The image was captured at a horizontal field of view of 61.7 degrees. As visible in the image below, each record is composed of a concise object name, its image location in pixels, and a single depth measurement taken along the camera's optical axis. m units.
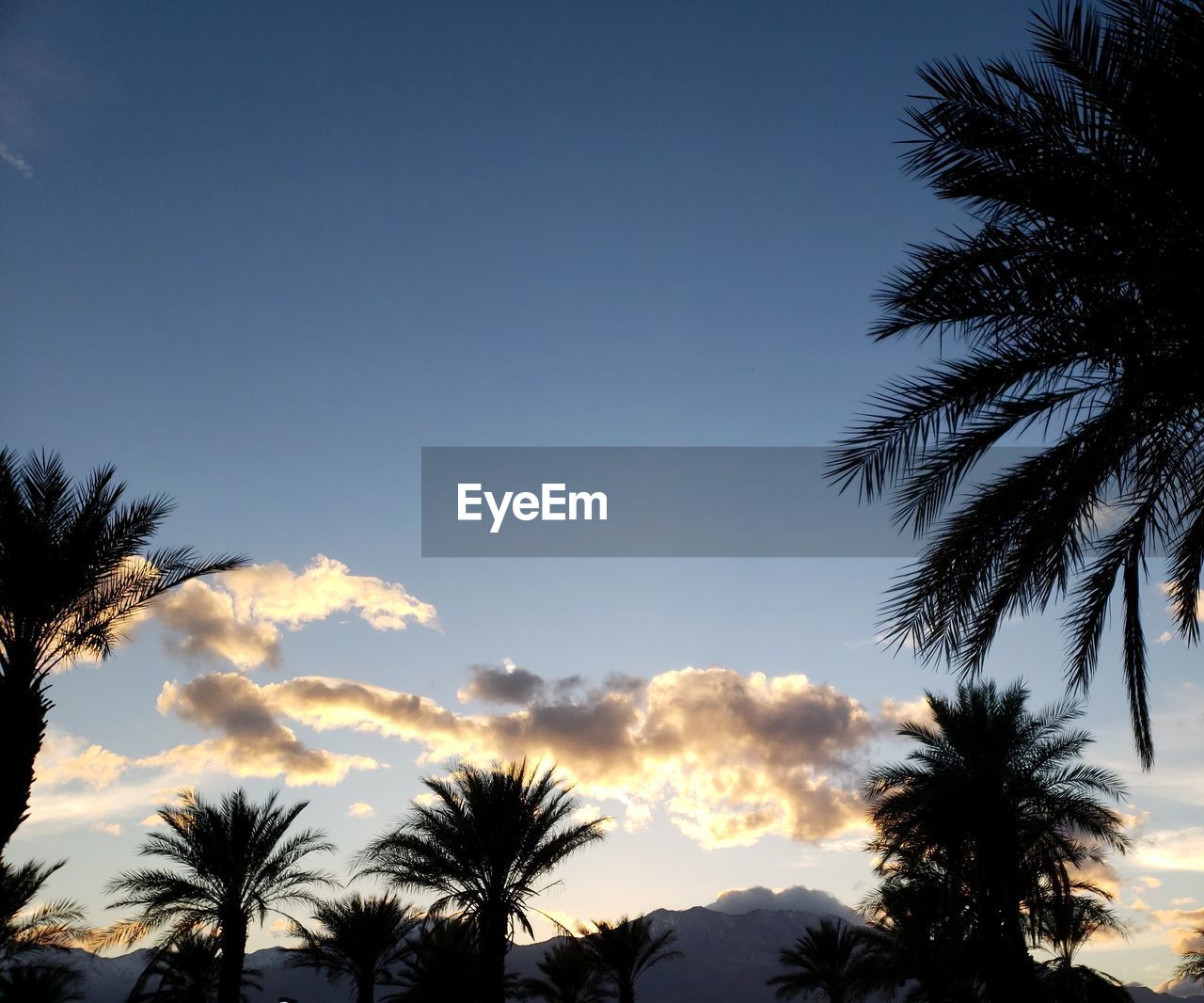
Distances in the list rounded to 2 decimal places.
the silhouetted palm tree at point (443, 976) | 37.56
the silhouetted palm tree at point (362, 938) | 36.19
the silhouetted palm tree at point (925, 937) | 25.36
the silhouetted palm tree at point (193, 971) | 33.22
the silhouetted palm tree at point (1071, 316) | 7.80
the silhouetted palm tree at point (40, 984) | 35.67
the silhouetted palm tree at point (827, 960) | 40.94
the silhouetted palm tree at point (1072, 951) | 26.69
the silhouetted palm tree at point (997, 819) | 23.33
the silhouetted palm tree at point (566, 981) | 40.28
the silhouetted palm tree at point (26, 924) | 30.23
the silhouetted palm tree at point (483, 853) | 23.69
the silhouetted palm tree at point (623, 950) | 37.41
